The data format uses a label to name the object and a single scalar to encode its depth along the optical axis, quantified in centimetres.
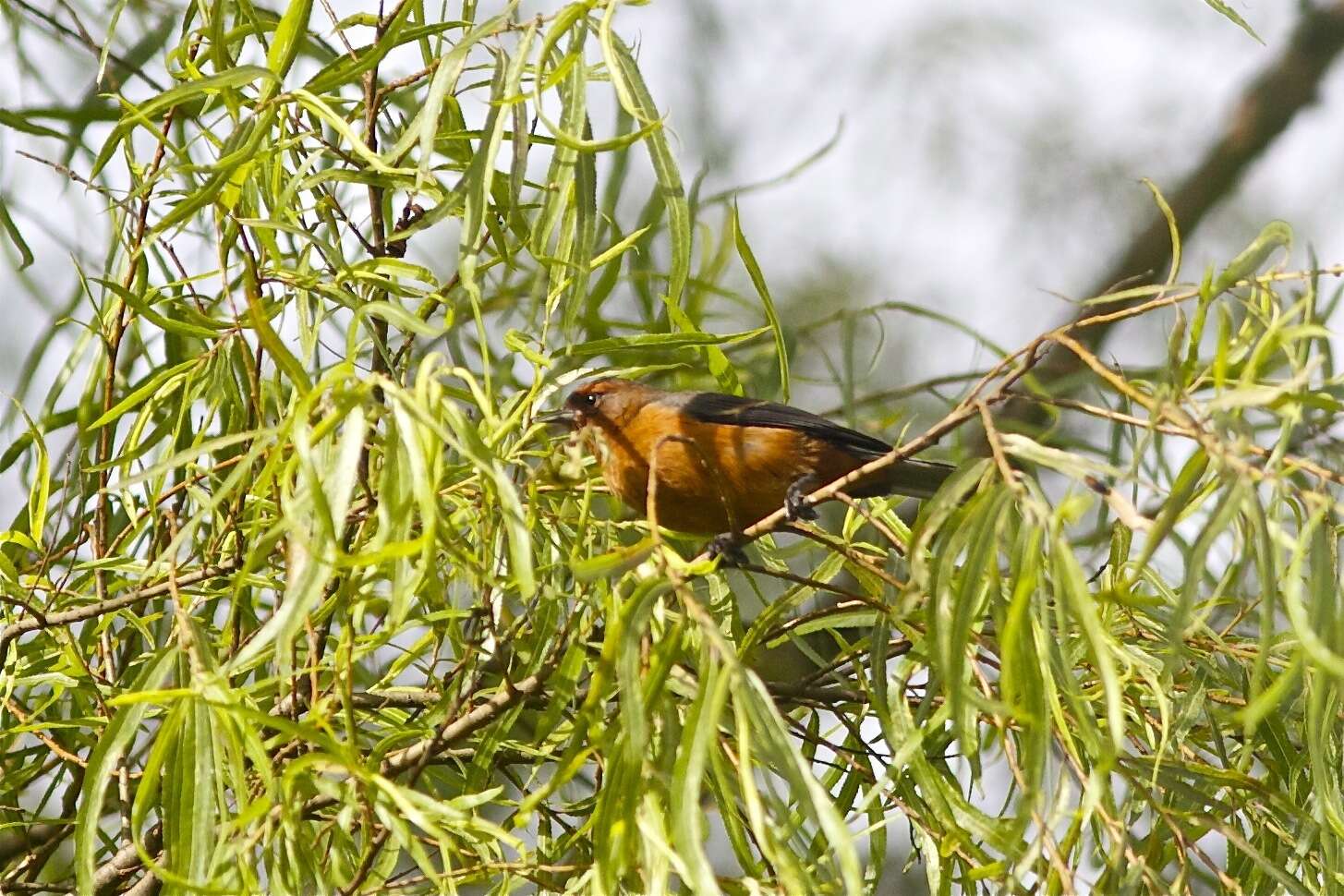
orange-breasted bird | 648
